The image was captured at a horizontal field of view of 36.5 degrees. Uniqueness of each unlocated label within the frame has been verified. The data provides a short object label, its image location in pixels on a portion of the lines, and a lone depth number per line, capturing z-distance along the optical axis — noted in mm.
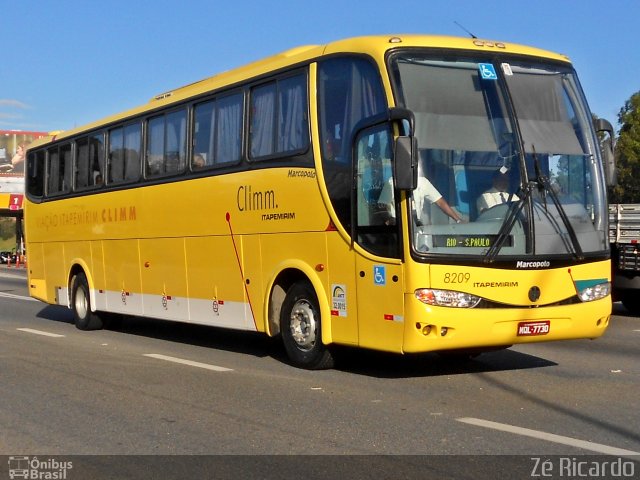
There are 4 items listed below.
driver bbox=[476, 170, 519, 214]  9453
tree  45562
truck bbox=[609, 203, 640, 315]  17094
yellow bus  9344
